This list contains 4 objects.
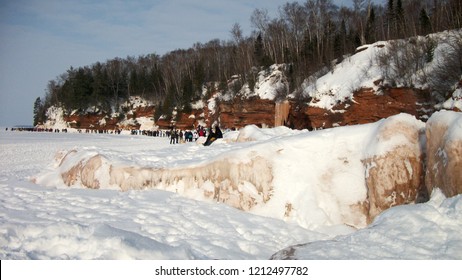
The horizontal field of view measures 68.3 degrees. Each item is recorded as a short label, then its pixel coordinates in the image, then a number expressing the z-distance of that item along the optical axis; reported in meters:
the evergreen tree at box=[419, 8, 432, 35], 35.97
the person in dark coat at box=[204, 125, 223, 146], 17.40
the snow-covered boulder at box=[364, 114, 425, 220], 7.12
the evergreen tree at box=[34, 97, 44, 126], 88.46
